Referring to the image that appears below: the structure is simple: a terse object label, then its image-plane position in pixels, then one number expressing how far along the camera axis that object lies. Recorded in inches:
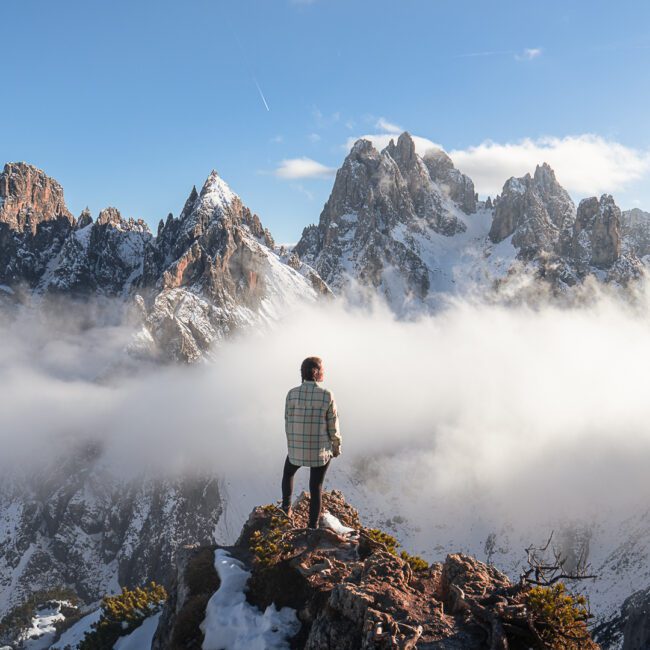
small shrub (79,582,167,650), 801.7
